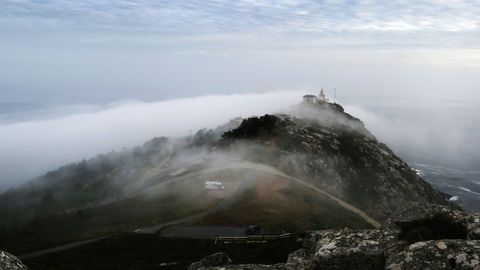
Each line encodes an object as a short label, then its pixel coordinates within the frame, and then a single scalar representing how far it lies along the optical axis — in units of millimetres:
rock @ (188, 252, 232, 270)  19306
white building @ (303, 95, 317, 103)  161225
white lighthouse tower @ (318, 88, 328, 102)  163400
